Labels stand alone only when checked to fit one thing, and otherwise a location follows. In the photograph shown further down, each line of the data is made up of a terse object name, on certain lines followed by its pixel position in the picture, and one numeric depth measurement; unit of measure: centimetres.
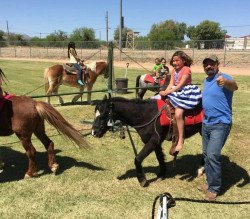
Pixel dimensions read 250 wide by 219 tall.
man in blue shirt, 338
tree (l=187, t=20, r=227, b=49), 6421
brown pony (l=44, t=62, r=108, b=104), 926
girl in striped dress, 382
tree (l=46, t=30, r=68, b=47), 6155
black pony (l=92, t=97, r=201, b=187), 386
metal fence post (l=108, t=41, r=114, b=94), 577
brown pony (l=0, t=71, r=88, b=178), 389
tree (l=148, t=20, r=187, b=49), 5900
